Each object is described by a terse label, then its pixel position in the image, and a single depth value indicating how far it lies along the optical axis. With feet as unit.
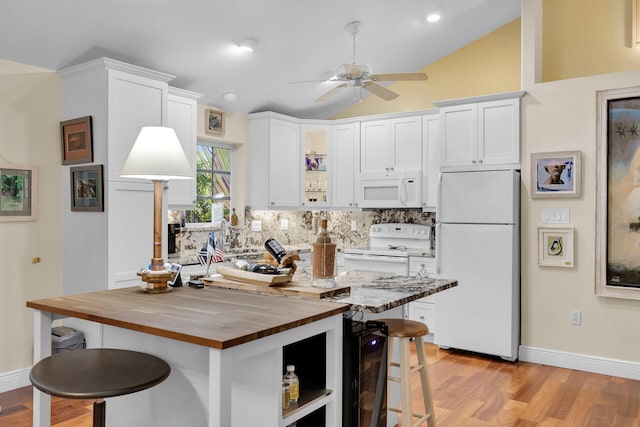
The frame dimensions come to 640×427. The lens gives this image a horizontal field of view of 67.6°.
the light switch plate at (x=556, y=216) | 13.52
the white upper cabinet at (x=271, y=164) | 17.62
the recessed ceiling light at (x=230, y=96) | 16.12
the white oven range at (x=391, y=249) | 16.35
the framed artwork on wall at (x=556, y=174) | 13.33
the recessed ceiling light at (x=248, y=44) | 13.41
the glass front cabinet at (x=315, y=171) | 18.84
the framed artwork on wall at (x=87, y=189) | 11.60
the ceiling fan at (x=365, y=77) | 11.29
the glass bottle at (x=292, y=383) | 5.90
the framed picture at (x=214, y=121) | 16.43
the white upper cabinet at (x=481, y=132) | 14.24
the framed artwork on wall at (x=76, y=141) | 11.78
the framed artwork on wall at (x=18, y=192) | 11.30
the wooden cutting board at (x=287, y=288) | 6.88
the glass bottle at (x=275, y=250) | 8.14
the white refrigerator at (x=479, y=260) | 13.71
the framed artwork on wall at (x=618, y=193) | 12.58
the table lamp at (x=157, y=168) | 7.44
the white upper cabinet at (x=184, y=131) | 14.14
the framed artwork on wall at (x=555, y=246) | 13.43
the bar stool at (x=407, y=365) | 7.57
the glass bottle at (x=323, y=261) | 7.20
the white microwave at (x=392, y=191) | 17.04
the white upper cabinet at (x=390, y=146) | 17.19
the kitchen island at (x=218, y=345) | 4.88
